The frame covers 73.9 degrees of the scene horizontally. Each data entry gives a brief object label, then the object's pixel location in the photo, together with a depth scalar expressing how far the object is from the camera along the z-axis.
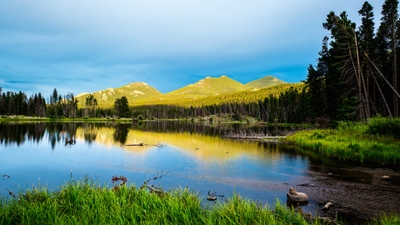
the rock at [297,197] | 13.25
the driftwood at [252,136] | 45.24
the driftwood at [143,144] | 36.91
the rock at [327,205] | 12.14
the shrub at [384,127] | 25.50
